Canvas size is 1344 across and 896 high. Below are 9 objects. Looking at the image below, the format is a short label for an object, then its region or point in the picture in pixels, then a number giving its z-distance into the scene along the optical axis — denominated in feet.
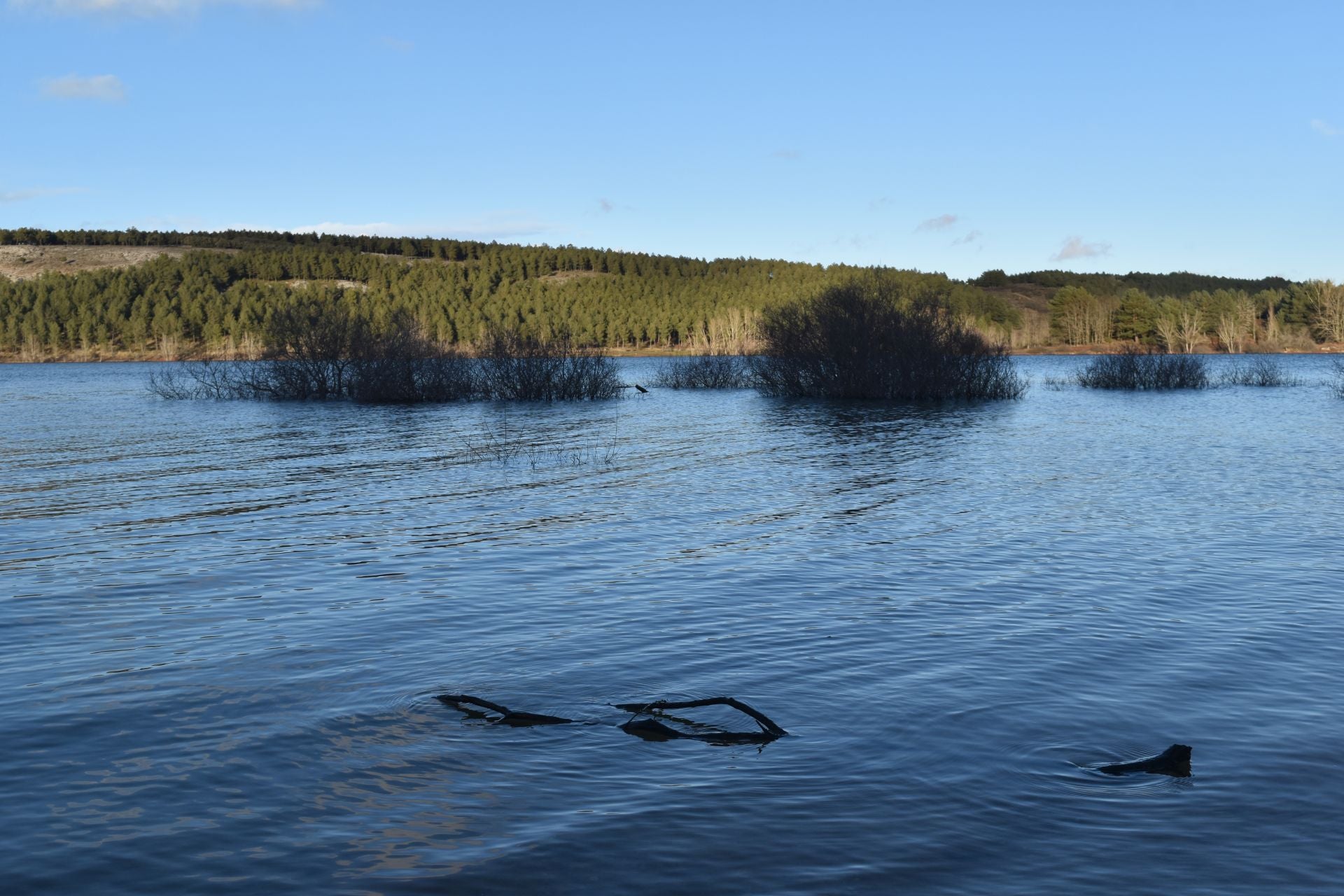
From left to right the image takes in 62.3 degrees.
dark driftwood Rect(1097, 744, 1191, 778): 26.21
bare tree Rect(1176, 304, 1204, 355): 465.51
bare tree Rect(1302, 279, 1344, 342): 537.24
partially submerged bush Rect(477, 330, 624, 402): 213.66
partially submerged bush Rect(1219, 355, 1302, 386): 275.18
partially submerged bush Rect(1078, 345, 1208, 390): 255.70
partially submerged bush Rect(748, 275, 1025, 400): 198.80
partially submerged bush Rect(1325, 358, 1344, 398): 226.69
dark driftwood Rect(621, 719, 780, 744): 29.01
